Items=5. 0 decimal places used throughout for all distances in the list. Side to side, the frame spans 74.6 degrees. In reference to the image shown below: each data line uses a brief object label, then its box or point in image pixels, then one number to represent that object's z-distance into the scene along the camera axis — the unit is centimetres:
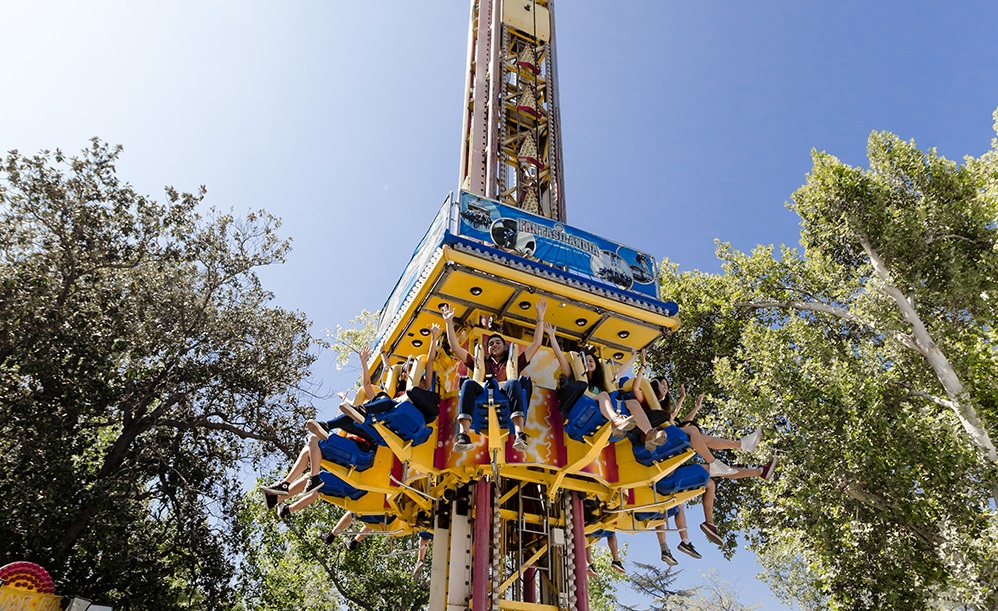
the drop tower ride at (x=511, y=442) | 820
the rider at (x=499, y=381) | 721
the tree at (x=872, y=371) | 1431
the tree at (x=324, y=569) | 1856
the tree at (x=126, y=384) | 1261
